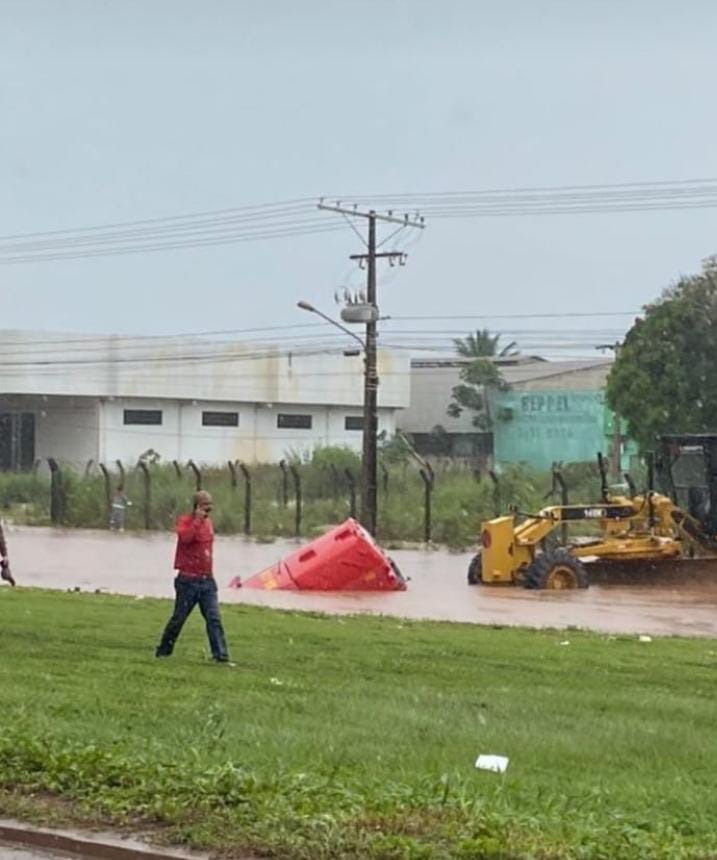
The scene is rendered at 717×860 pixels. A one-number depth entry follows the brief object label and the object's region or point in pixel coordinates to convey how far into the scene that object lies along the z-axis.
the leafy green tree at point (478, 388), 94.25
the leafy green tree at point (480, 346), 117.06
